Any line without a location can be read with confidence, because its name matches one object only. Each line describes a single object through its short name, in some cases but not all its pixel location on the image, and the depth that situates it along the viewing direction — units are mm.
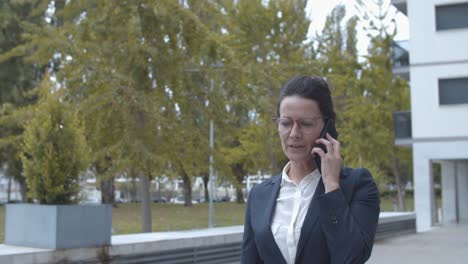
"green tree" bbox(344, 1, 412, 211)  29500
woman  2396
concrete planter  8734
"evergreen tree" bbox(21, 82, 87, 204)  8977
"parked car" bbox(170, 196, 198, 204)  99175
